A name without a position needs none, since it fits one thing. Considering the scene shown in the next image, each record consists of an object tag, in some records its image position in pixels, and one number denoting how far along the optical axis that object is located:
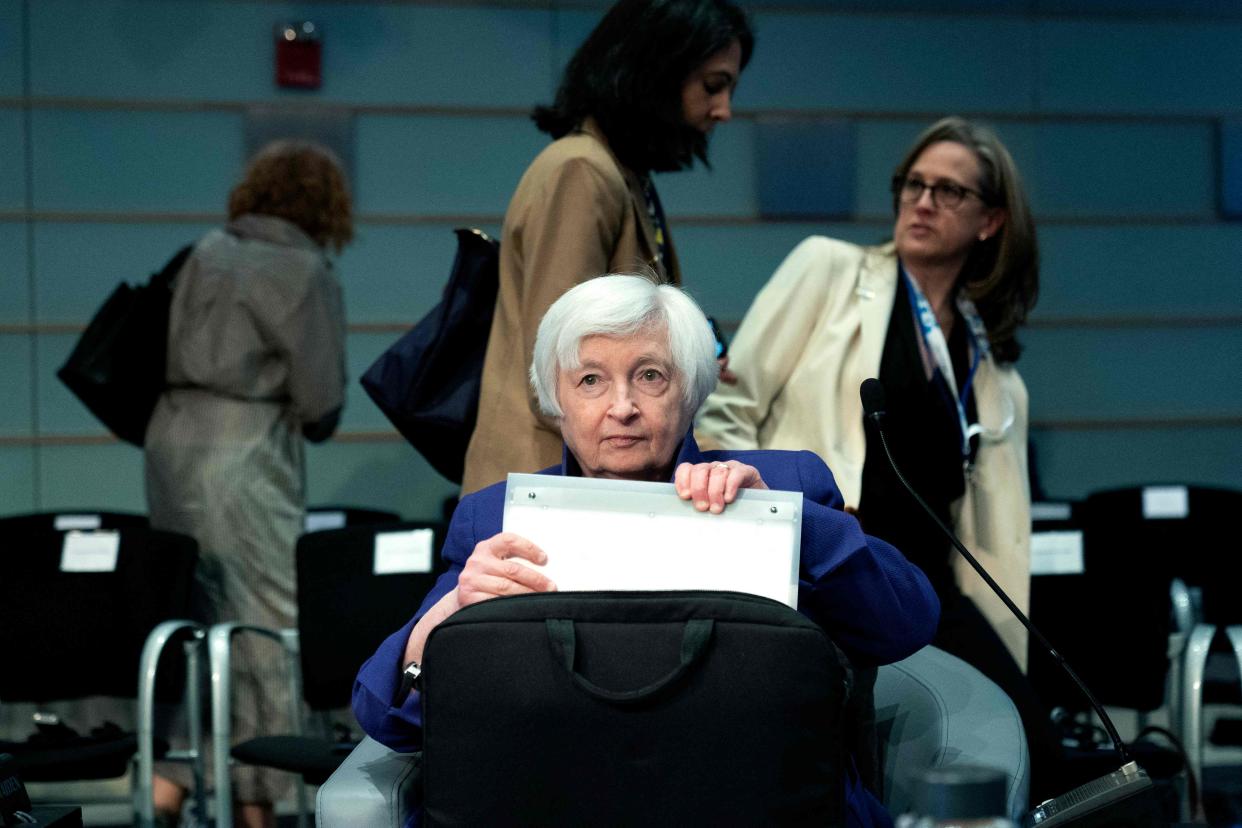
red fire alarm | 10.82
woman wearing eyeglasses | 5.55
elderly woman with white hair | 3.65
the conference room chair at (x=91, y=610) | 7.53
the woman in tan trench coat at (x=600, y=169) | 4.96
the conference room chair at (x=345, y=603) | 7.07
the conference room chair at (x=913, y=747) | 3.46
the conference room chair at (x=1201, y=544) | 8.25
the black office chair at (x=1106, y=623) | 6.96
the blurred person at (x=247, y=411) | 8.00
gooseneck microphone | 3.18
